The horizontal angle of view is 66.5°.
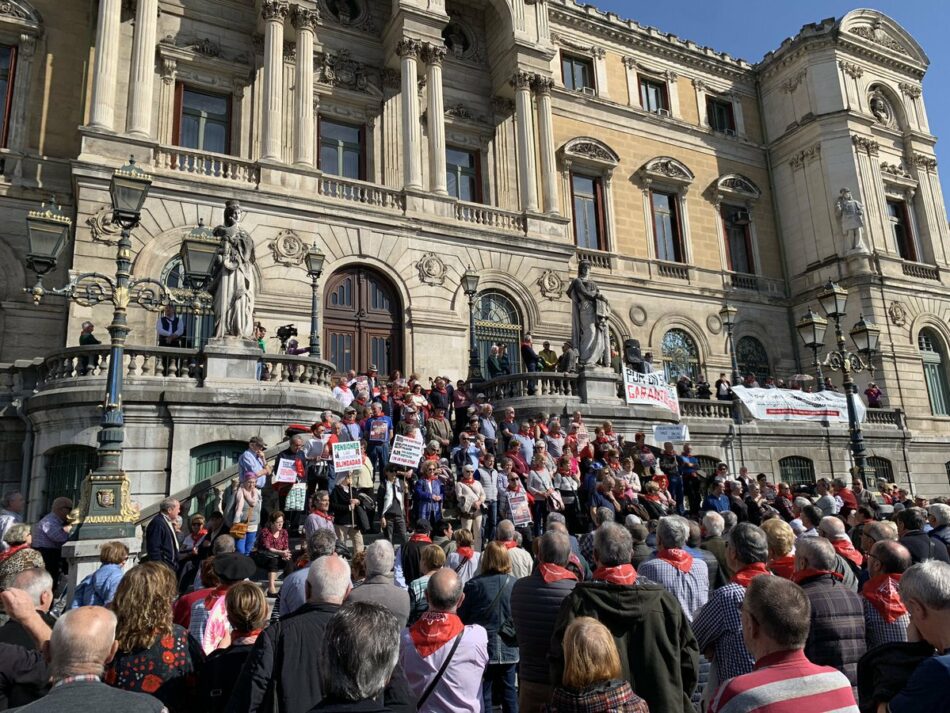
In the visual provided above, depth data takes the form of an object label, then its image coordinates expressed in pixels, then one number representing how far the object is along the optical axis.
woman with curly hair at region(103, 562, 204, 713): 3.56
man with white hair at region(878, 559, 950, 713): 3.07
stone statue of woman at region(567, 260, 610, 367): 17.70
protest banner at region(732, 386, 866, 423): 21.36
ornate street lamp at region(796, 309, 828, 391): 19.09
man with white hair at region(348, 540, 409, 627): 4.82
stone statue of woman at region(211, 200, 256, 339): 14.09
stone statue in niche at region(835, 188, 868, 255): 29.72
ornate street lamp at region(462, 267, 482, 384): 19.42
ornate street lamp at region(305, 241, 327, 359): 16.55
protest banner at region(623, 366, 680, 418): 18.16
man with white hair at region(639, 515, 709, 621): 5.12
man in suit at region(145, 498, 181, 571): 8.27
